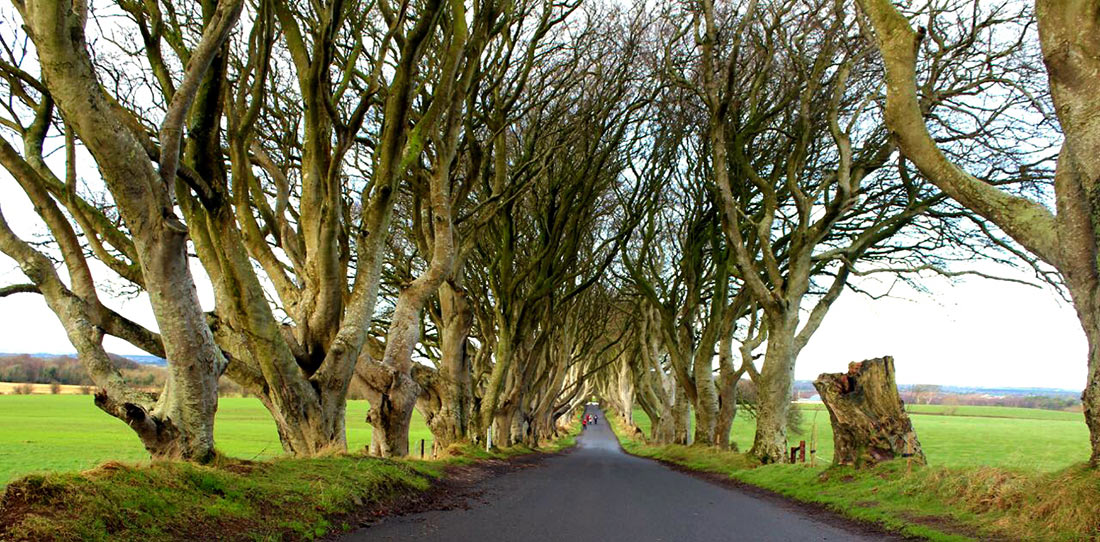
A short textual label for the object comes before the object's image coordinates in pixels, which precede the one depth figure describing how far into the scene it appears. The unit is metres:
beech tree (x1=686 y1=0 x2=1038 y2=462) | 13.53
